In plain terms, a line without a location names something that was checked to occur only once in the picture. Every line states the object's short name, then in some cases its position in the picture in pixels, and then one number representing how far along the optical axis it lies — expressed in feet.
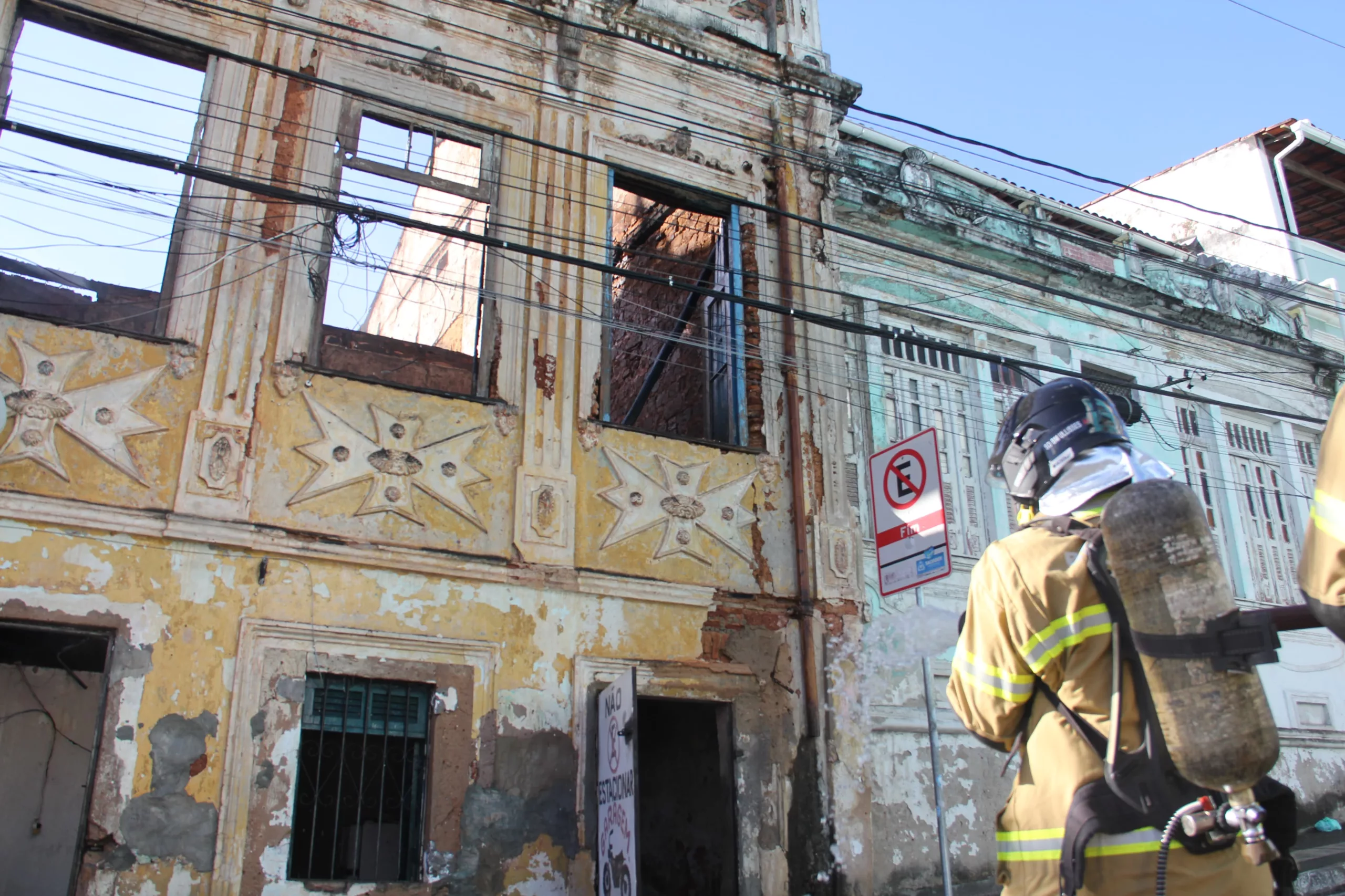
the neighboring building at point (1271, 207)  47.44
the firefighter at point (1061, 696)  8.24
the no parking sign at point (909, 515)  21.58
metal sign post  19.94
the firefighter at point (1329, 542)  6.99
